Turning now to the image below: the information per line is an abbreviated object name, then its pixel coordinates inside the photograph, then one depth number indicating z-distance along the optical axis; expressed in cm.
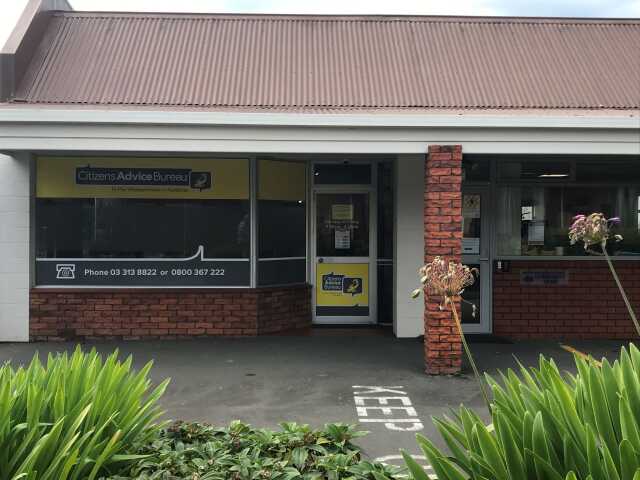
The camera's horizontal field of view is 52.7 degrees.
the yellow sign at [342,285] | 1066
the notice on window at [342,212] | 1068
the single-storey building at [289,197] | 919
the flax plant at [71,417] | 288
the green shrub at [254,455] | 301
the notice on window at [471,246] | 999
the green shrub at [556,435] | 252
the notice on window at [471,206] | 998
